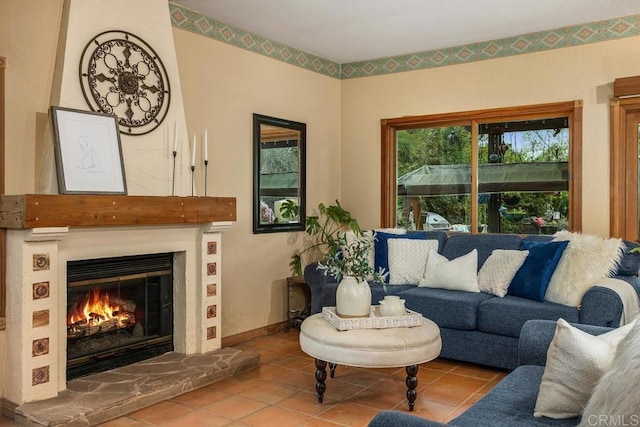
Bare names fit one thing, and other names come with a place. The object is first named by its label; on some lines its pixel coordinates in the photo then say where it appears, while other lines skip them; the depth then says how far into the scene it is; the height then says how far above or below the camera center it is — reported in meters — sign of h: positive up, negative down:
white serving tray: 3.09 -0.61
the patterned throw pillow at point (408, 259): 4.65 -0.37
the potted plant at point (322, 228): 5.32 -0.12
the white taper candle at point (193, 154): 3.89 +0.45
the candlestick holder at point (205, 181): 4.16 +0.28
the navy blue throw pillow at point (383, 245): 4.84 -0.26
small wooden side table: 5.19 -0.87
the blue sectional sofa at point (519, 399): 1.56 -0.66
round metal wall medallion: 3.40 +0.90
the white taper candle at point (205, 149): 3.86 +0.49
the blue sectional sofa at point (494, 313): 3.46 -0.67
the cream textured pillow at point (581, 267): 3.70 -0.35
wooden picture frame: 3.13 +0.39
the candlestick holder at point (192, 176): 3.93 +0.29
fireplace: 2.95 -0.35
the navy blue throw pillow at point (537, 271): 3.89 -0.40
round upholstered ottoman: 2.87 -0.71
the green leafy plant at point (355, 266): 3.24 -0.30
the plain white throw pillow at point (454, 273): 4.27 -0.46
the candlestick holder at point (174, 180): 3.80 +0.26
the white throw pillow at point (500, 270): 4.11 -0.42
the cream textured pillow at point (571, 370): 1.74 -0.51
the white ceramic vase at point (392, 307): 3.20 -0.54
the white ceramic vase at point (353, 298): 3.19 -0.49
